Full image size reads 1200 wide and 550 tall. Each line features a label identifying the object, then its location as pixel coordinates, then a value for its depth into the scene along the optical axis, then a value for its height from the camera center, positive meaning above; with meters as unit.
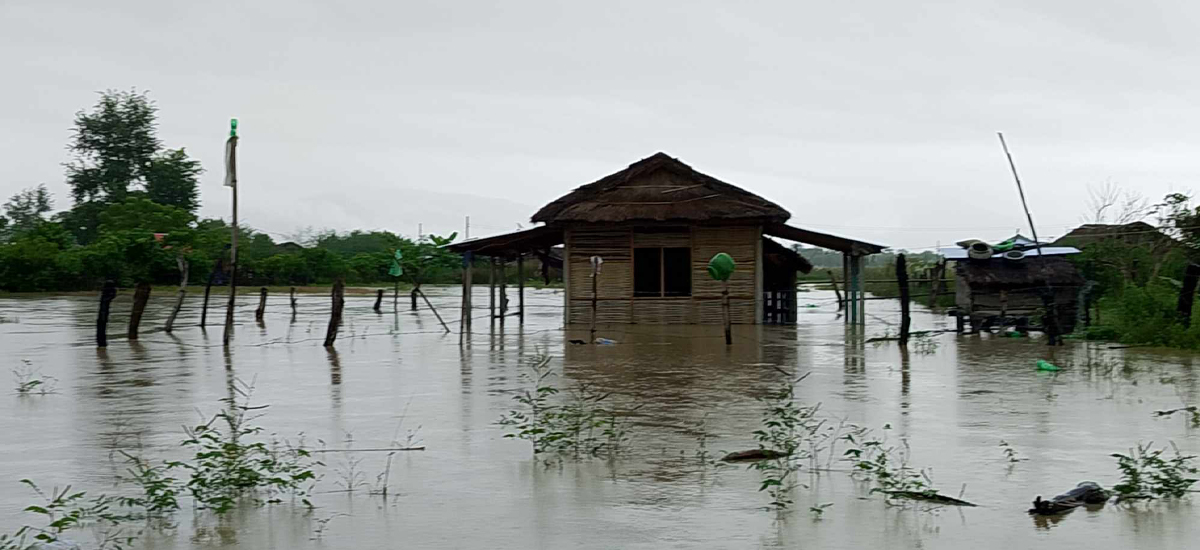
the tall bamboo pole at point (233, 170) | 19.81 +1.99
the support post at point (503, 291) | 28.21 +0.00
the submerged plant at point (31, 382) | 13.22 -1.10
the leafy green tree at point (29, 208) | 83.31 +5.66
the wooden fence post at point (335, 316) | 20.16 -0.43
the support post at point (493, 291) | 27.26 +0.00
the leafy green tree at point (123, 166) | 69.56 +7.17
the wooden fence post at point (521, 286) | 28.33 +0.12
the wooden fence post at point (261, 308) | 29.90 -0.45
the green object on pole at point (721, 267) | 20.77 +0.42
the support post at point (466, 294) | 23.64 -0.06
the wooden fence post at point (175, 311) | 25.05 -0.44
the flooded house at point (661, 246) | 24.30 +0.94
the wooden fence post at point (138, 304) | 22.06 -0.26
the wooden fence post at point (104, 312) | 20.11 -0.38
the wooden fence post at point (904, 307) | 20.02 -0.25
